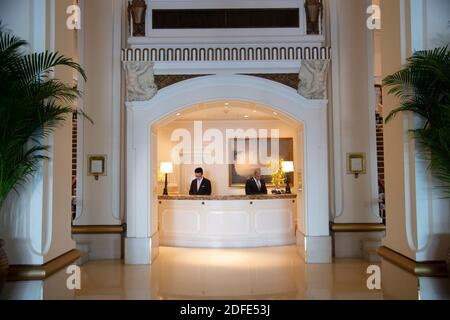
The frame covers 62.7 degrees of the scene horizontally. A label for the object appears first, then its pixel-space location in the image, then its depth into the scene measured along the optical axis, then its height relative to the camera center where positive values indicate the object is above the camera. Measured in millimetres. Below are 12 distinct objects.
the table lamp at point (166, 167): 10486 +417
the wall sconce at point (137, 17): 7484 +3367
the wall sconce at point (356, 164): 7543 +328
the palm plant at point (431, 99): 3078 +727
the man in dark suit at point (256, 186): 9469 -131
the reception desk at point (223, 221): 8672 -934
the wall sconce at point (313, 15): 7500 +3374
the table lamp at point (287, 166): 9711 +383
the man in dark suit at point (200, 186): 9416 -120
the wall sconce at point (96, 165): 7523 +350
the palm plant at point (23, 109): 3045 +641
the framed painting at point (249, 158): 12094 +756
